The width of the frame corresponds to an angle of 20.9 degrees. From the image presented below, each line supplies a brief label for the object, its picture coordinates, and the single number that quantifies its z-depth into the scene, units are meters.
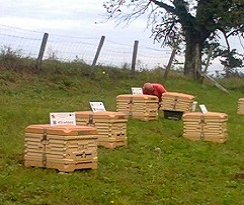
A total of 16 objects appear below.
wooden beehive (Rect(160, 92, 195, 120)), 18.39
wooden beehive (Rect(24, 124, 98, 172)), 9.83
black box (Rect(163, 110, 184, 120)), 18.41
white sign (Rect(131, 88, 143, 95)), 17.58
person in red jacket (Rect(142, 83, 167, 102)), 18.98
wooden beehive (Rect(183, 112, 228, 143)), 14.77
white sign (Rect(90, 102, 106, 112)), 13.05
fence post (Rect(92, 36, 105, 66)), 26.65
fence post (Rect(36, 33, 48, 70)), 24.17
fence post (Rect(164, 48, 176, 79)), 29.95
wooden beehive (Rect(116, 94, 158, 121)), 17.11
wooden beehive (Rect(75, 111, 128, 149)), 12.52
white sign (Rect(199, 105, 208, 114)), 15.19
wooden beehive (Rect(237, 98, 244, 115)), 22.33
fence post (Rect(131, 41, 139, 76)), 29.09
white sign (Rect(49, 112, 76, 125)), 10.35
